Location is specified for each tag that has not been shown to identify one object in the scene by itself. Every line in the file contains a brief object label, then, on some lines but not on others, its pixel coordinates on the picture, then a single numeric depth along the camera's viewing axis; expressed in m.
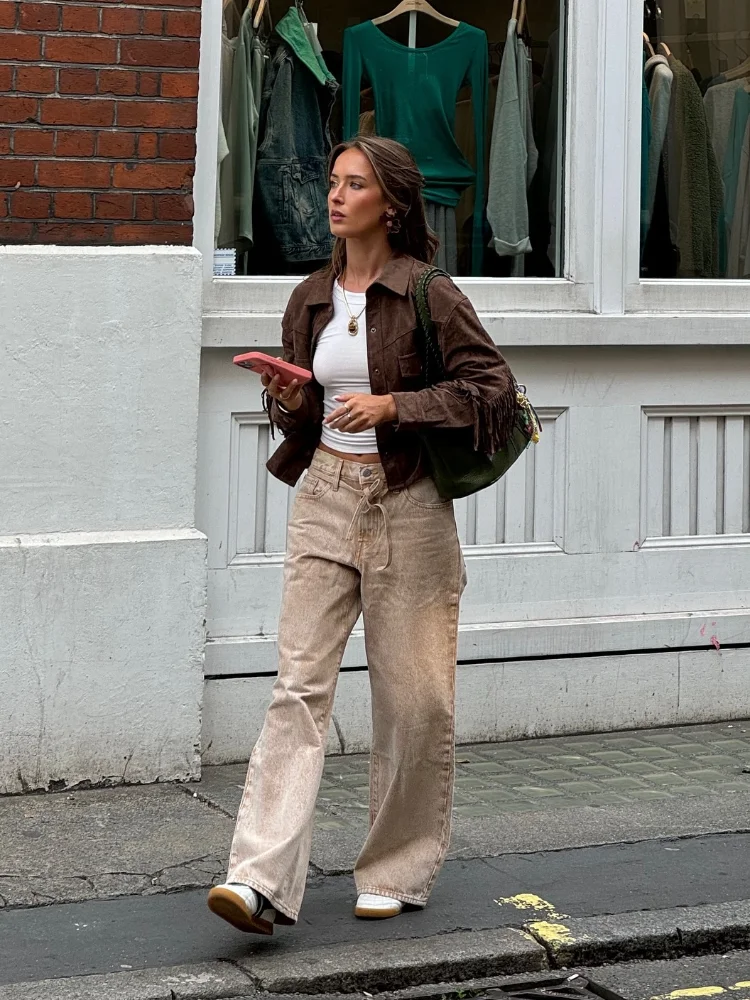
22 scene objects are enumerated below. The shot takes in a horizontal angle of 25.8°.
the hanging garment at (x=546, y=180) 7.15
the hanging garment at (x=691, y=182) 7.47
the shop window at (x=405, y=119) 6.75
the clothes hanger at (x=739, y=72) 7.64
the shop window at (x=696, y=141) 7.32
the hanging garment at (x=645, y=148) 7.24
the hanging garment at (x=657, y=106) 7.30
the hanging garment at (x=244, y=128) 6.69
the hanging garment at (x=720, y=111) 7.61
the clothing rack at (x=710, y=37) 7.36
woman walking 4.31
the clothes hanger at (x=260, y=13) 6.72
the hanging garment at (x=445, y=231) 7.10
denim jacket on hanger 6.81
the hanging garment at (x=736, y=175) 7.66
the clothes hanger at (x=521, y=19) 7.12
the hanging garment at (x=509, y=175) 7.21
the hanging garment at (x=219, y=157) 6.57
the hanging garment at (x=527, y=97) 7.17
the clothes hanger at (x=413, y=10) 6.98
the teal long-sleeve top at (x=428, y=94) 6.96
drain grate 4.27
